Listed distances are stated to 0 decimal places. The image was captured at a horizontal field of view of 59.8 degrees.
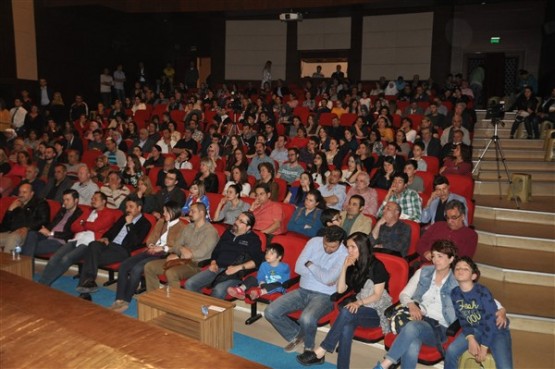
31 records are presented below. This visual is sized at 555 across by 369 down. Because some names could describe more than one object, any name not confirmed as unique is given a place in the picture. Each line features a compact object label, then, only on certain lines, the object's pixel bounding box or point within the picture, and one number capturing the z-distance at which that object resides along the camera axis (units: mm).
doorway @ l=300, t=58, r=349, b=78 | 14859
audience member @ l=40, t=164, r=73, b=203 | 6777
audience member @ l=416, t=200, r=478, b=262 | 4203
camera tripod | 6654
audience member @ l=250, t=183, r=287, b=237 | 5285
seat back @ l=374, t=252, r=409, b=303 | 3771
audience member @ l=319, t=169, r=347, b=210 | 5762
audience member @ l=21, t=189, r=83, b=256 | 5324
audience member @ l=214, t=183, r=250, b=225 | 5500
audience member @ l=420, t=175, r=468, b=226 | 4957
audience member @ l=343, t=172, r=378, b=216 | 5488
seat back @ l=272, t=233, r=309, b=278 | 4402
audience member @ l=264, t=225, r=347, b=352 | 3760
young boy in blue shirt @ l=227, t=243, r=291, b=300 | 4094
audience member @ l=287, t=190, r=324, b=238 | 5039
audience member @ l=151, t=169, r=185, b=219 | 6091
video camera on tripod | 7274
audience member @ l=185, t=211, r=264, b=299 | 4367
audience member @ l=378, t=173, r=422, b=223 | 5109
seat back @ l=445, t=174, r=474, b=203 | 5711
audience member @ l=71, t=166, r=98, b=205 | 6398
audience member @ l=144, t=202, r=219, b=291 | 4562
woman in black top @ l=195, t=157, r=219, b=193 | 6578
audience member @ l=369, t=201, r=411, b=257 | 4410
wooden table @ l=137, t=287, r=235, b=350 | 3658
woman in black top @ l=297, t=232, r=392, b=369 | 3486
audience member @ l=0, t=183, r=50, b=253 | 5375
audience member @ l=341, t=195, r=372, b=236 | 4711
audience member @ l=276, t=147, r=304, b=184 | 6934
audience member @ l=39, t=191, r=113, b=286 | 4973
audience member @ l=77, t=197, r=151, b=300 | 4855
